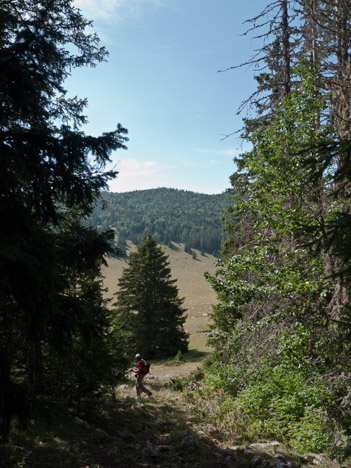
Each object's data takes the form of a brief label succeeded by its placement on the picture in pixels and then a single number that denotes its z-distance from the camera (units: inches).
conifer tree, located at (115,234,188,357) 1053.6
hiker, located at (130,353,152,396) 507.5
